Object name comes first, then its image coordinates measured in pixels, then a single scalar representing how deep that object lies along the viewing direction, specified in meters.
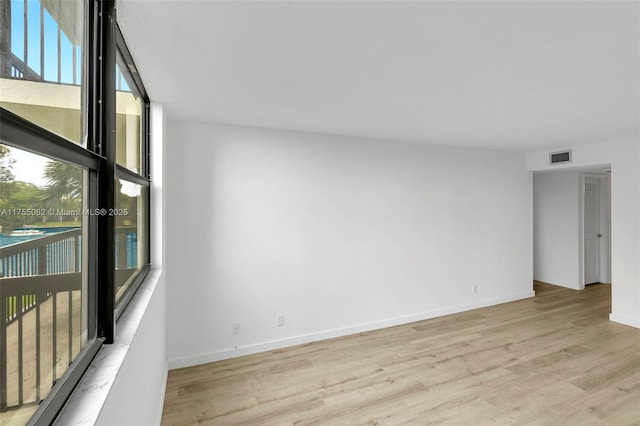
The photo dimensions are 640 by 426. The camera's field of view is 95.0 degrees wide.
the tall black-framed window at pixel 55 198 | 0.59
